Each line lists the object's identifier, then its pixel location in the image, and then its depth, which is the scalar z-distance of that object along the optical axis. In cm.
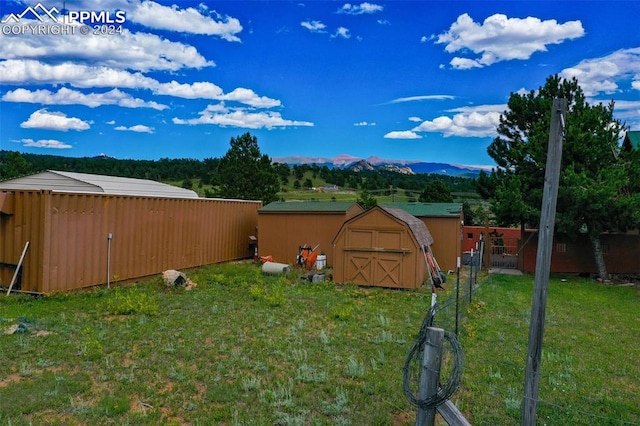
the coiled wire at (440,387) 289
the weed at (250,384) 478
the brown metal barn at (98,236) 979
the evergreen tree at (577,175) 1320
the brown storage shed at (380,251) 1167
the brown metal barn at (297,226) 1644
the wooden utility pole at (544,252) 322
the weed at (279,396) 439
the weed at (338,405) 427
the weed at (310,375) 504
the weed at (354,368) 525
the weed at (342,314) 815
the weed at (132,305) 824
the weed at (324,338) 656
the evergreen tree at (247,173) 2803
